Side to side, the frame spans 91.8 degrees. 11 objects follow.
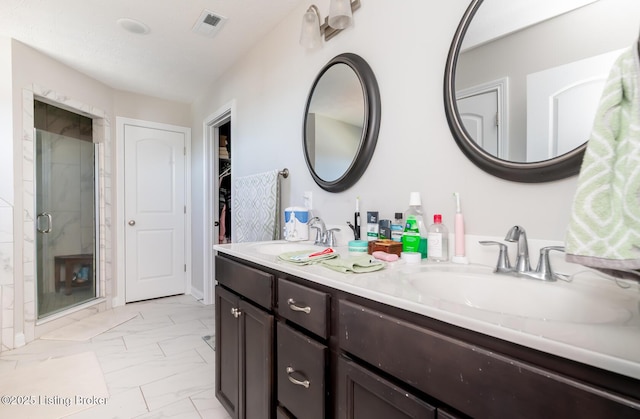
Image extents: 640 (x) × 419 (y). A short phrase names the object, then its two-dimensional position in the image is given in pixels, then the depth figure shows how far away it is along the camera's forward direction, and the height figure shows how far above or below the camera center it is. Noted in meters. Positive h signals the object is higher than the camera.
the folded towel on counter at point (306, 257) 1.08 -0.18
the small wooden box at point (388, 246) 1.14 -0.15
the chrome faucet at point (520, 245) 0.88 -0.11
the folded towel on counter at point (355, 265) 0.94 -0.18
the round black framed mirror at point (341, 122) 1.43 +0.44
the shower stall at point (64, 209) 2.79 -0.02
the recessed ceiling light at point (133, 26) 2.11 +1.27
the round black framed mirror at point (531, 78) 0.83 +0.39
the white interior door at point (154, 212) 3.51 -0.07
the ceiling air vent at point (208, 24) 2.05 +1.27
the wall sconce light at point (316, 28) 1.56 +0.97
